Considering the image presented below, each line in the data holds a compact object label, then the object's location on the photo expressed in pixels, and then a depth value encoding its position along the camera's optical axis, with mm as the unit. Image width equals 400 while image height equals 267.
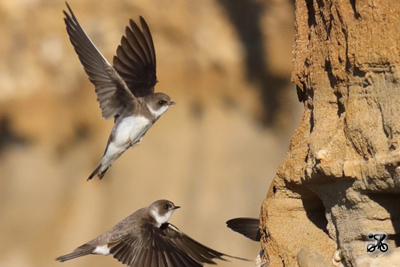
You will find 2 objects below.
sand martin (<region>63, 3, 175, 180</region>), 7414
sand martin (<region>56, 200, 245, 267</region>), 7129
